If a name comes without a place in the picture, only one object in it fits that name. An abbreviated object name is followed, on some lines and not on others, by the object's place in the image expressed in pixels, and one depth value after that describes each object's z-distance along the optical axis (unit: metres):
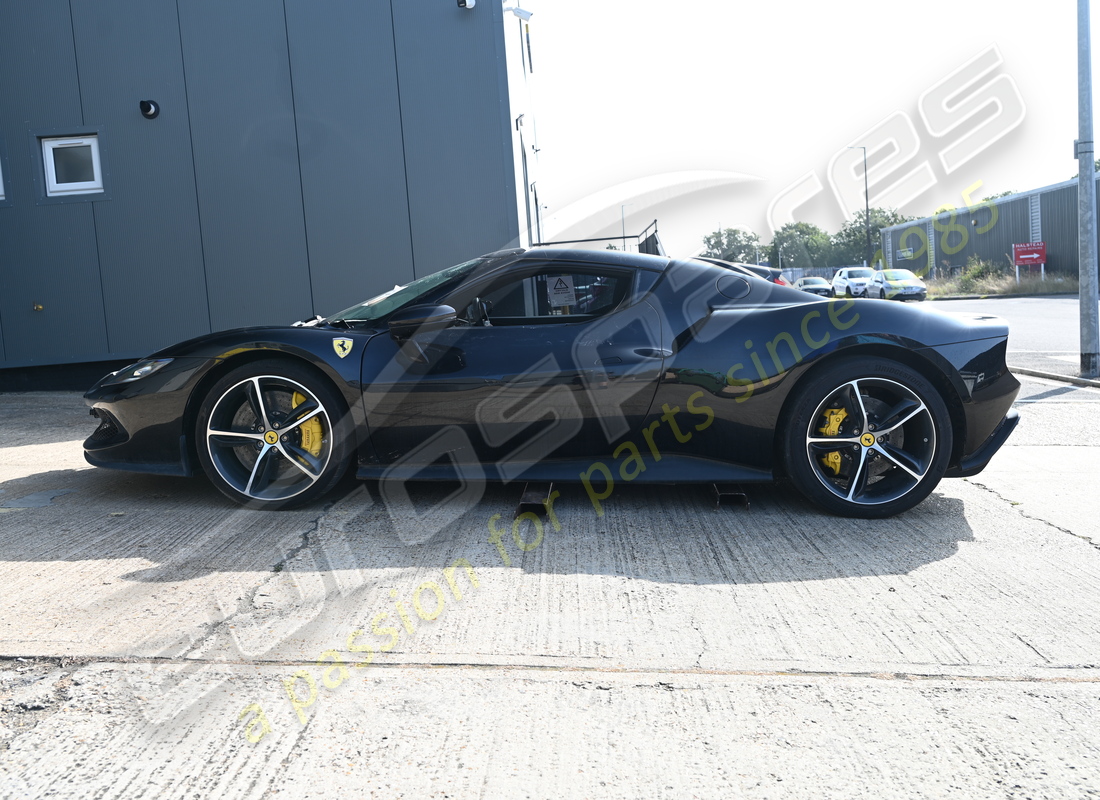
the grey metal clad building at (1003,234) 35.62
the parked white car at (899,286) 30.33
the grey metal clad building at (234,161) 8.33
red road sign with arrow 36.34
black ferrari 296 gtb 3.60
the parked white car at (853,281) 33.19
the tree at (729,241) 22.75
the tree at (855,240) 46.47
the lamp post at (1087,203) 8.42
